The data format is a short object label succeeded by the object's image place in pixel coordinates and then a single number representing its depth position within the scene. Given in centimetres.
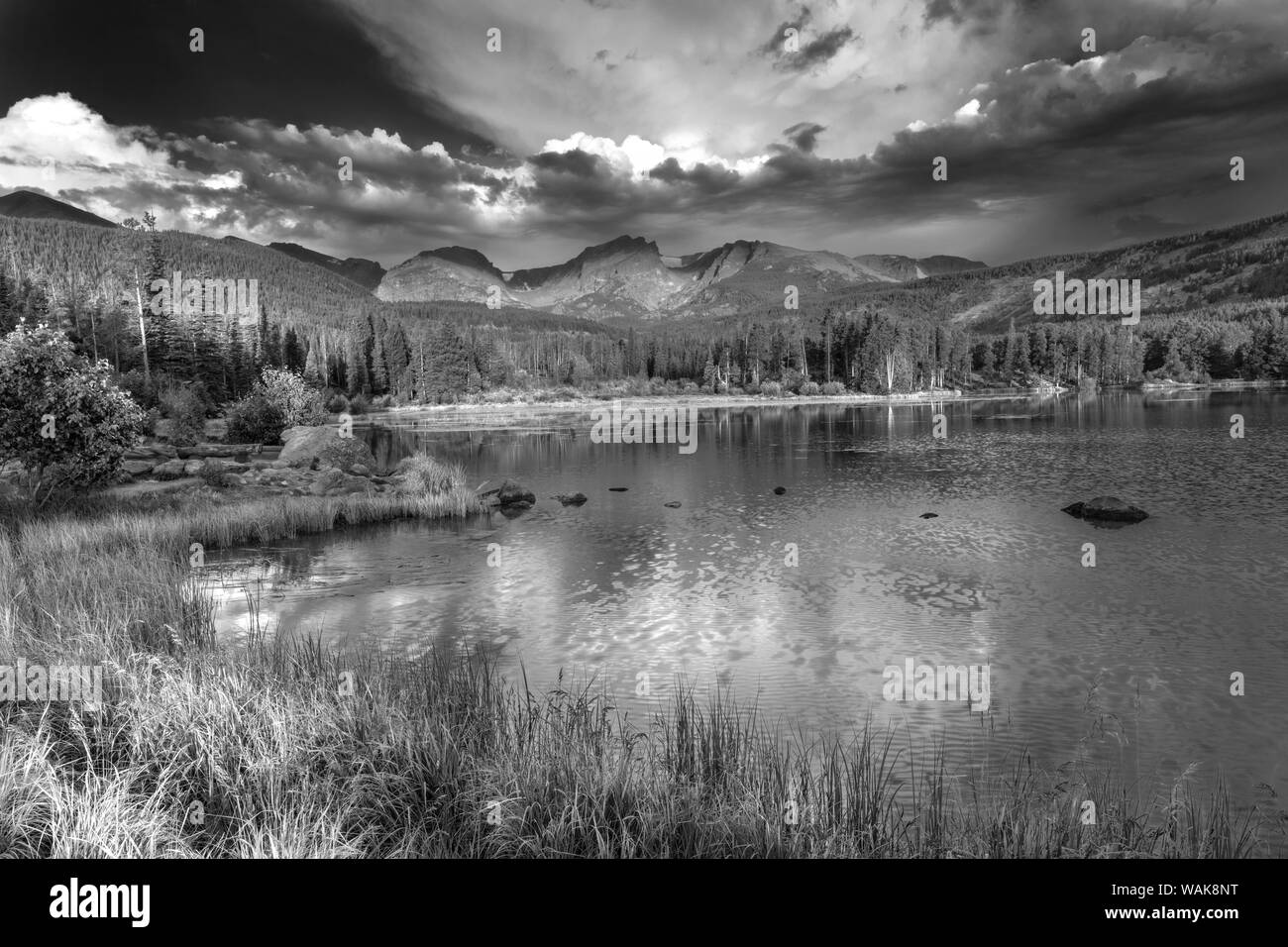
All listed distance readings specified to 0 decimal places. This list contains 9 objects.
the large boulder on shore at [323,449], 5056
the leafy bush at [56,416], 2595
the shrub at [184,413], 6341
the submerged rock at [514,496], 4106
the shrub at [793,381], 16675
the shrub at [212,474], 4095
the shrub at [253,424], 6906
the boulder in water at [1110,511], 3216
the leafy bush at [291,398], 7562
